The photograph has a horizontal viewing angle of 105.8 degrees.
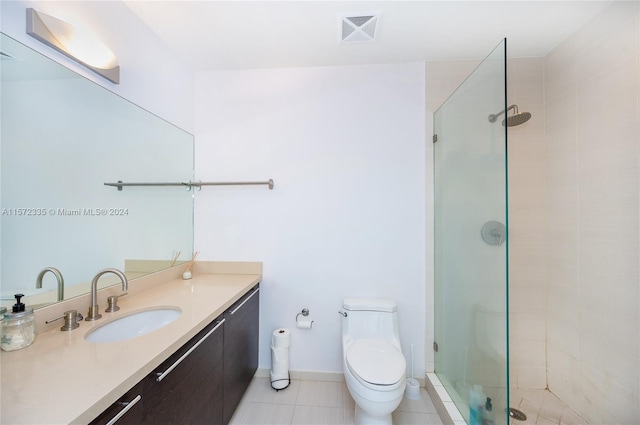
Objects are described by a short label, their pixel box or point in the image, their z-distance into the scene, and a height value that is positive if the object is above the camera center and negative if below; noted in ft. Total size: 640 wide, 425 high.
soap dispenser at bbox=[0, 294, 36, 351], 2.72 -1.32
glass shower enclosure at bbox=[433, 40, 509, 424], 3.84 -0.59
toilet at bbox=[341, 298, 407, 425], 4.22 -2.91
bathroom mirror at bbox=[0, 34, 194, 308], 3.04 +0.51
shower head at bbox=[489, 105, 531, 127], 5.09 +2.03
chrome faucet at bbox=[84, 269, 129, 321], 3.64 -1.28
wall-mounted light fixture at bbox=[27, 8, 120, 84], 3.29 +2.62
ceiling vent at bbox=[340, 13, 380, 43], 4.83 +3.90
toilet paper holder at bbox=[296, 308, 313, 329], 6.13 -2.81
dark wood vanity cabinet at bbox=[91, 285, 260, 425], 2.62 -2.41
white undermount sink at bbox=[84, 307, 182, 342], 3.64 -1.84
